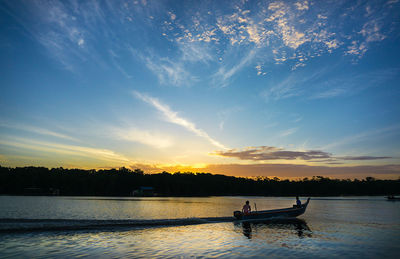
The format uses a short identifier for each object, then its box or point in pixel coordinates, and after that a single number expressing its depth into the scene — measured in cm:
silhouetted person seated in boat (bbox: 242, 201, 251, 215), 3244
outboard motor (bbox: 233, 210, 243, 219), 3222
